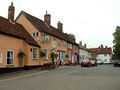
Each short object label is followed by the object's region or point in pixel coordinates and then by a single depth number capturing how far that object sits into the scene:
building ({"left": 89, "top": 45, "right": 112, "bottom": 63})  50.86
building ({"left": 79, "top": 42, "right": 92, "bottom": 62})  33.96
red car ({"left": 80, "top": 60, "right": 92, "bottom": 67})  21.26
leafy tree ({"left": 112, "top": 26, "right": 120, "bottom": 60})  35.04
